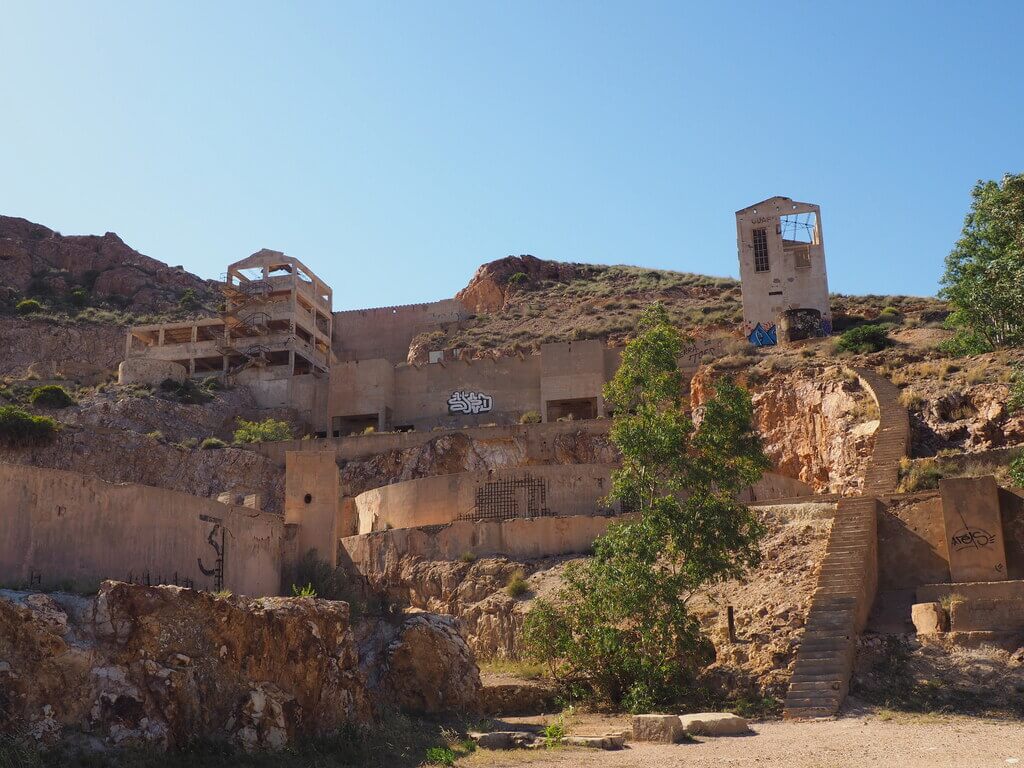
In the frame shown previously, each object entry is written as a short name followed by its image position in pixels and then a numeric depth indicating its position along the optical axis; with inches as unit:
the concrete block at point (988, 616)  788.6
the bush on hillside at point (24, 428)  1690.5
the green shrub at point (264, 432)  1828.2
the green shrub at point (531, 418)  1797.5
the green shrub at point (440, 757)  604.4
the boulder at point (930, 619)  804.6
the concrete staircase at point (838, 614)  743.1
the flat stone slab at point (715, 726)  684.7
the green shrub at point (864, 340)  1649.9
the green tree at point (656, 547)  818.8
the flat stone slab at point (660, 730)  671.1
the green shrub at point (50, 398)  1939.0
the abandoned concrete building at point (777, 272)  1978.3
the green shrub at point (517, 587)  1027.3
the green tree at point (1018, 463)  832.9
